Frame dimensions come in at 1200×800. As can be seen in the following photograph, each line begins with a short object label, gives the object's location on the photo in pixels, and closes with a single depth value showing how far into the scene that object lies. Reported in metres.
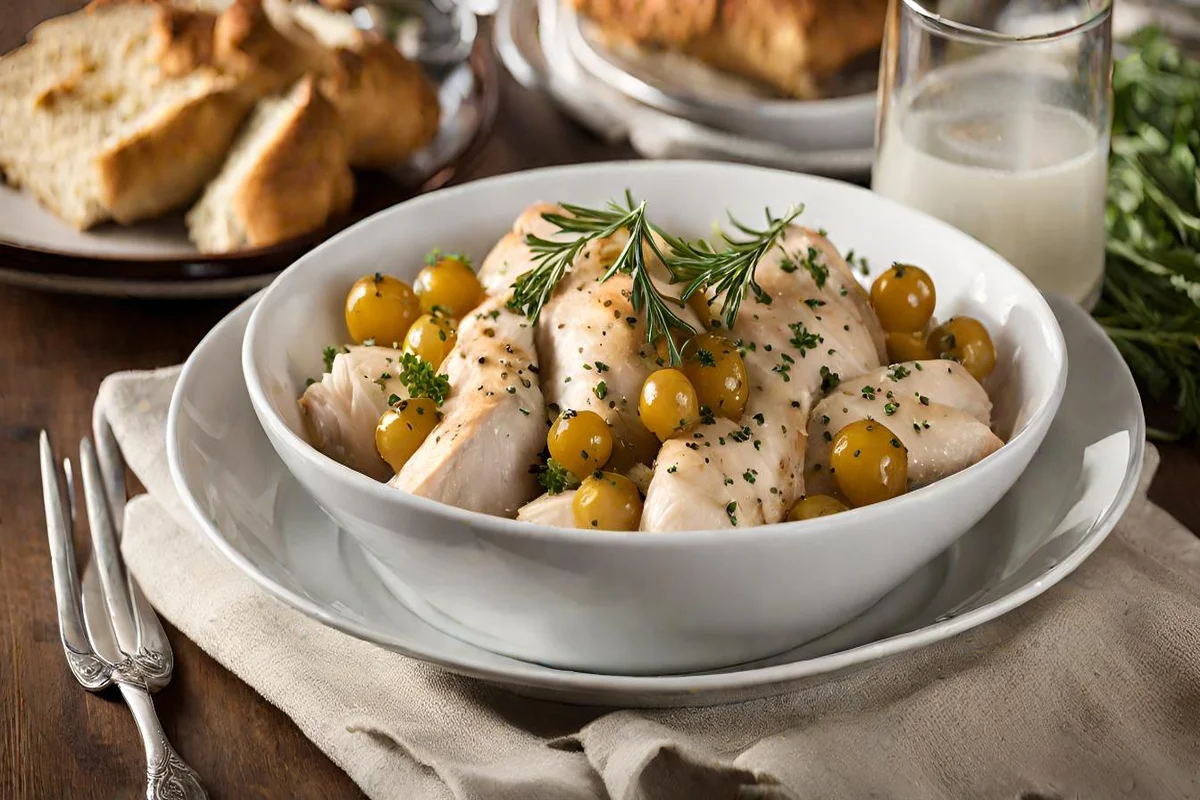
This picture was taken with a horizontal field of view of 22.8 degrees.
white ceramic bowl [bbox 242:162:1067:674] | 0.78
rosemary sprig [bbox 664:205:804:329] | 0.85
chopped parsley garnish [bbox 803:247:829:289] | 0.88
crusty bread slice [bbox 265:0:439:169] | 1.05
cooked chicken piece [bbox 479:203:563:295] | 0.89
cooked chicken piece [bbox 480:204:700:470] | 0.84
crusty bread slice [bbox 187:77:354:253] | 1.01
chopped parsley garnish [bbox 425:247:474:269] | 0.90
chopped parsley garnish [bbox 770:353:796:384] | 0.84
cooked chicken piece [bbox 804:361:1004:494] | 0.84
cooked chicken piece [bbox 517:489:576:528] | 0.81
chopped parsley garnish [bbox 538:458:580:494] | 0.82
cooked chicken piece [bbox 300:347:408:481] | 0.85
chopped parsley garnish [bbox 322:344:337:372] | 0.88
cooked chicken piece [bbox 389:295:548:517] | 0.81
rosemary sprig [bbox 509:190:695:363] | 0.84
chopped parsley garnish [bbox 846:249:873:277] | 0.93
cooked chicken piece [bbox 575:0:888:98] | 1.12
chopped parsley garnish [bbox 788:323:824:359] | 0.85
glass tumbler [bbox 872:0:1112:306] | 0.96
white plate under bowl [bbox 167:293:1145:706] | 0.79
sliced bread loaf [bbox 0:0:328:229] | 1.03
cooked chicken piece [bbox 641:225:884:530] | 0.80
